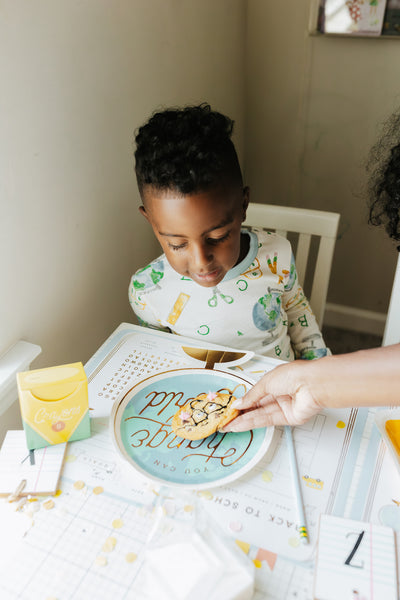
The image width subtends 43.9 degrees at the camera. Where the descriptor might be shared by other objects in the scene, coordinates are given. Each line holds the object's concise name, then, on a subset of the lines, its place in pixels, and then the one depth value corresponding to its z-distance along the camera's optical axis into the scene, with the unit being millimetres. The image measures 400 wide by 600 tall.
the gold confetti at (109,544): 625
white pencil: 634
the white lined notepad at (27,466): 694
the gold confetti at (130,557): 612
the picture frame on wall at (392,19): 1486
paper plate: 714
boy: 820
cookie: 765
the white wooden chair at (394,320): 1062
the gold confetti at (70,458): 745
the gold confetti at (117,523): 651
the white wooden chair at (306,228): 1204
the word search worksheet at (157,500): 598
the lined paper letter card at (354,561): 575
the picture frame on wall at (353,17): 1509
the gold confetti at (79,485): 701
